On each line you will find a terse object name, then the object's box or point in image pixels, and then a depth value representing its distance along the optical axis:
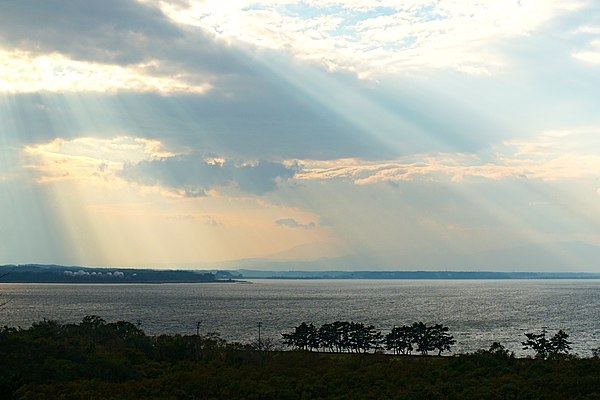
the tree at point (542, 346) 110.12
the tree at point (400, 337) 124.11
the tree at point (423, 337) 123.62
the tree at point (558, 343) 108.88
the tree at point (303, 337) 128.62
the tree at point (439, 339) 122.69
